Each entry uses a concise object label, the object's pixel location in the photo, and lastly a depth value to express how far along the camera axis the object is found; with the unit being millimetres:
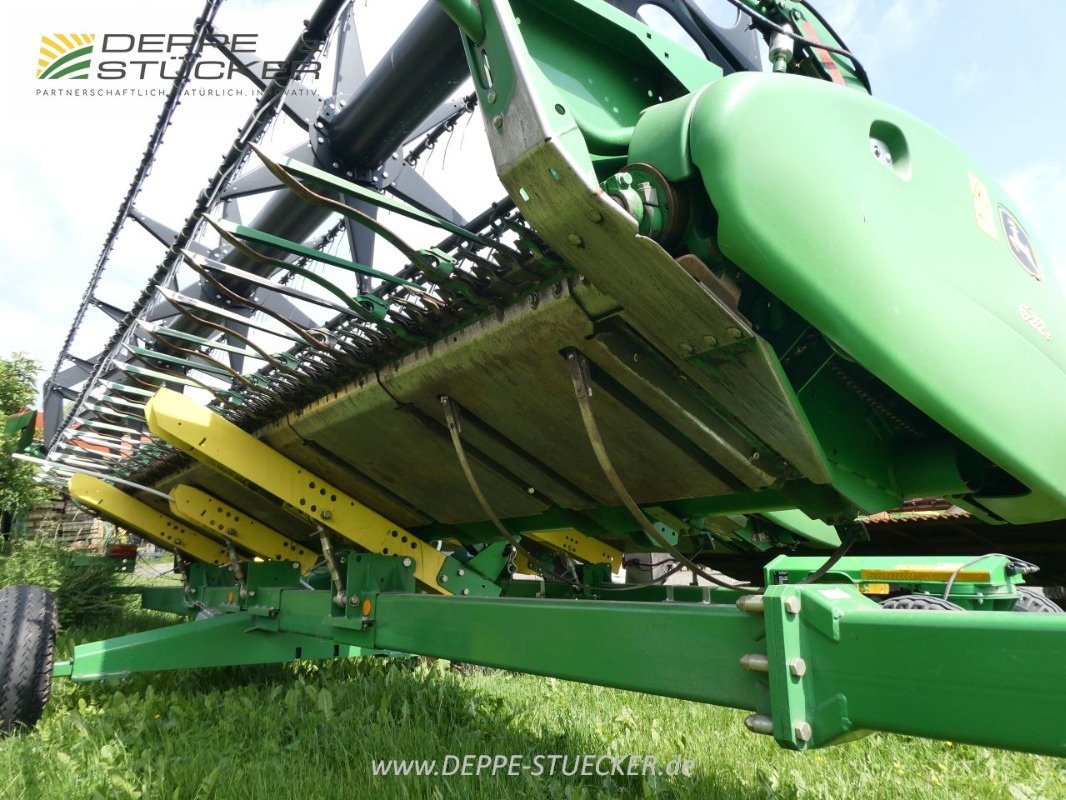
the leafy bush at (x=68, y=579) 7272
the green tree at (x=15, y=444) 9602
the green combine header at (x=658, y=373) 1445
